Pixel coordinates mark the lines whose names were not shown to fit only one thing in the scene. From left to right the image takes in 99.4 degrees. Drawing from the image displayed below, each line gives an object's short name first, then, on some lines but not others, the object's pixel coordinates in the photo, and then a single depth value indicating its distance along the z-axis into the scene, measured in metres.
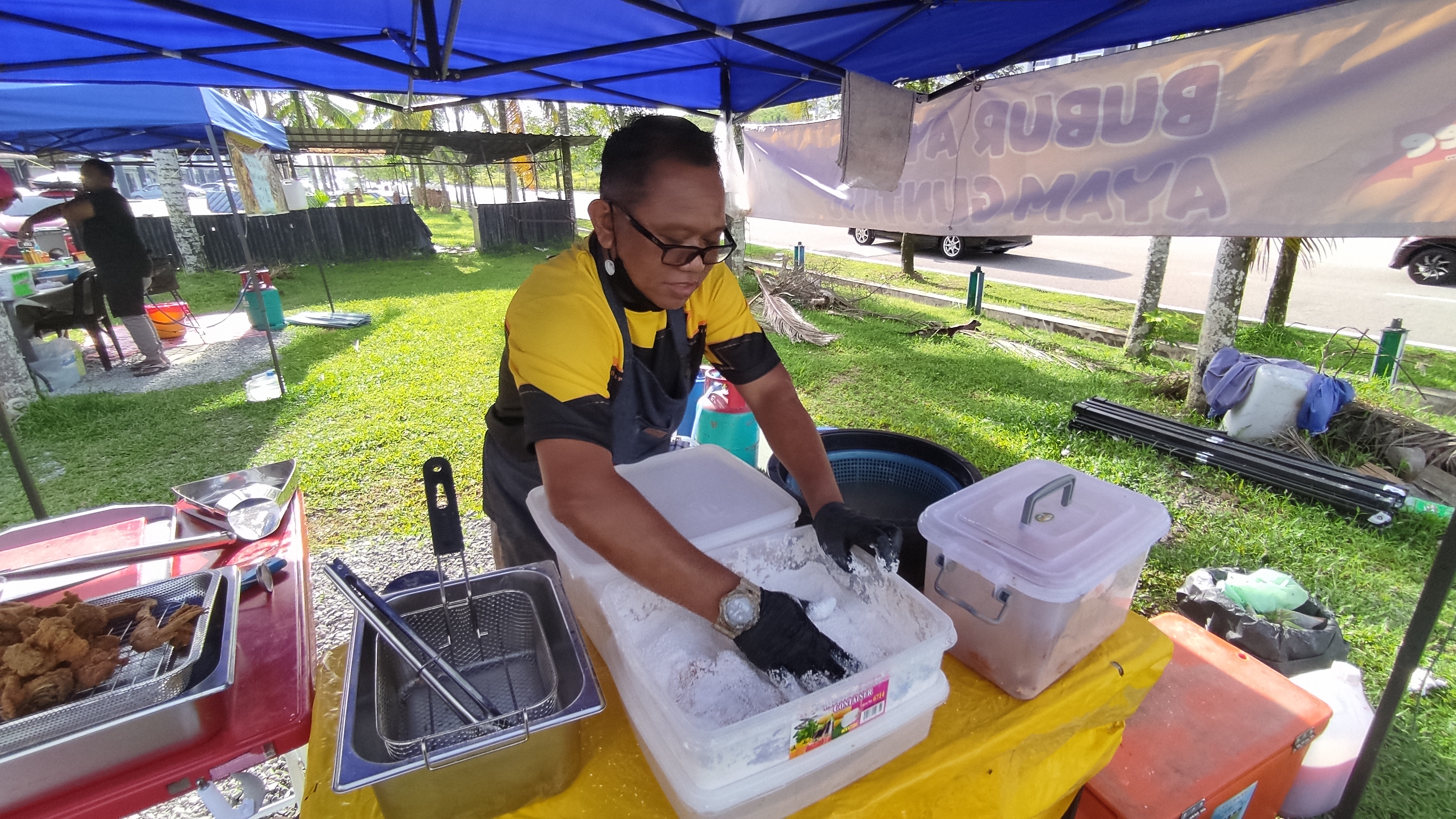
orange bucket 7.33
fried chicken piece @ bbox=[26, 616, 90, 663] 1.15
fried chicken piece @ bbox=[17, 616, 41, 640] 1.19
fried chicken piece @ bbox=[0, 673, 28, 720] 1.03
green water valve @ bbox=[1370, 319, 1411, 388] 4.93
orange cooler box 1.50
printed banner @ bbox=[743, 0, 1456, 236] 1.54
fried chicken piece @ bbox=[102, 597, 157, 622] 1.30
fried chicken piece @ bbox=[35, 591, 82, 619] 1.25
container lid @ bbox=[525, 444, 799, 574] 1.23
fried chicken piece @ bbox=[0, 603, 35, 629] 1.21
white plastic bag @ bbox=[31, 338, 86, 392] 5.62
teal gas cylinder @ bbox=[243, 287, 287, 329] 6.48
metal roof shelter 12.16
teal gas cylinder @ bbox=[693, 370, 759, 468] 3.16
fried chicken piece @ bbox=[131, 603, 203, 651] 1.22
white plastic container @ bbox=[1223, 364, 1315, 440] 4.04
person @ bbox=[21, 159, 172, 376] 5.52
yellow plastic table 1.00
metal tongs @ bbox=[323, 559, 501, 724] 0.88
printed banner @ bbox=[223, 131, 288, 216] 4.57
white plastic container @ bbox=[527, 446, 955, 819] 0.86
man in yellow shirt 1.05
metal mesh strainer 0.98
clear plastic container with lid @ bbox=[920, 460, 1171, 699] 1.14
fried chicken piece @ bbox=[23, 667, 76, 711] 1.06
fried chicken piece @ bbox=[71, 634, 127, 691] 1.13
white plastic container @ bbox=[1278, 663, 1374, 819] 1.93
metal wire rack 0.99
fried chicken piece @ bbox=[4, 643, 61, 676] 1.09
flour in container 0.98
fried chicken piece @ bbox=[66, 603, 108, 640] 1.24
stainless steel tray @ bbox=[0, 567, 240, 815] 0.99
